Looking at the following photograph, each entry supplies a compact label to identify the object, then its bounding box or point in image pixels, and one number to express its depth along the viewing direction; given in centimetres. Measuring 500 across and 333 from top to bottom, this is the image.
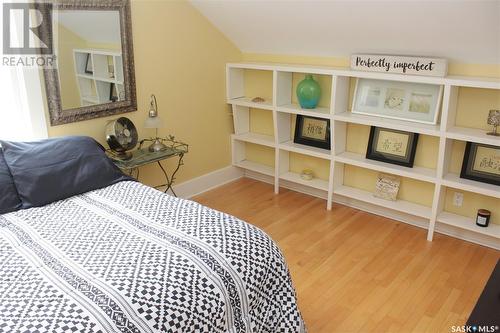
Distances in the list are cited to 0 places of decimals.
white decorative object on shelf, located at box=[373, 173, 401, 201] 334
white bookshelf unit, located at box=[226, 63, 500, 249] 281
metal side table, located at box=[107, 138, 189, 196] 294
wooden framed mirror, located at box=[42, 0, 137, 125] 276
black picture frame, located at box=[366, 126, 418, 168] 317
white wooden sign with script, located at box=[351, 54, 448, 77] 281
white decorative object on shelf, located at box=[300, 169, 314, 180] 378
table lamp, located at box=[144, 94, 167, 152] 316
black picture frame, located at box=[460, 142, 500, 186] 283
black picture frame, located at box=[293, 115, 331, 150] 361
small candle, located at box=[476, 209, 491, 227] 287
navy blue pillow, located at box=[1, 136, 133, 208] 227
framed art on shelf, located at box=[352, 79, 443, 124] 300
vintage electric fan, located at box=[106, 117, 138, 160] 294
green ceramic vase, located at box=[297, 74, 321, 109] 346
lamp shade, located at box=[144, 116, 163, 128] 315
